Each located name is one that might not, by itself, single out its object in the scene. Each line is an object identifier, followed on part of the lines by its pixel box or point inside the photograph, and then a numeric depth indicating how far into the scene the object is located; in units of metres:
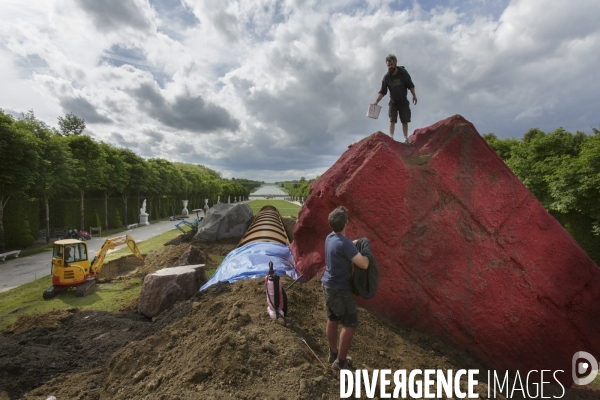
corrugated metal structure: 10.39
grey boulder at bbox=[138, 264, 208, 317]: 7.83
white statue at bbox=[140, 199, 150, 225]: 31.05
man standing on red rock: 6.27
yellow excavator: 9.82
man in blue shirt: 3.45
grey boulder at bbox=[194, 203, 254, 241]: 18.38
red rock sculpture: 4.68
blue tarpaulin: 6.56
